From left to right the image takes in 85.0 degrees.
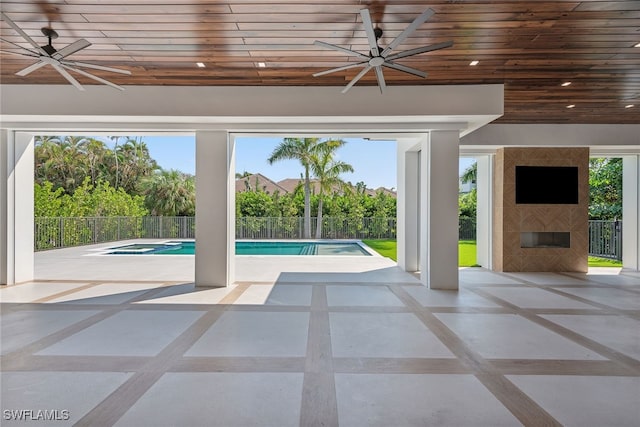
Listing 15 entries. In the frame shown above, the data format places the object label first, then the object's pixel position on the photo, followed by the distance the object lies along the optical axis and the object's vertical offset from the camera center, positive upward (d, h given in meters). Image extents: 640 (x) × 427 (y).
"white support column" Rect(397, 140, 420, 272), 8.47 +0.15
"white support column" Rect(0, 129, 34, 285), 6.66 +0.19
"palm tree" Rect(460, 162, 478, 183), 20.59 +2.52
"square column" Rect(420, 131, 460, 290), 6.51 +0.13
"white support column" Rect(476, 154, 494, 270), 8.89 +0.16
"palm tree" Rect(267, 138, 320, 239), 17.00 +3.18
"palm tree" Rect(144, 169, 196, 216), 19.77 +1.12
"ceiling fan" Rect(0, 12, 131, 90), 4.16 +2.00
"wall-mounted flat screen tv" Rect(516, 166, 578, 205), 8.46 +0.78
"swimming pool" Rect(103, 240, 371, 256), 13.17 -1.33
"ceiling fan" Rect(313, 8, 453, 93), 3.53 +1.96
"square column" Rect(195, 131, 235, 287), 6.64 +0.21
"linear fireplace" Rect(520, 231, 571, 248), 8.55 -0.56
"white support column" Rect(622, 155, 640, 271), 8.97 +0.06
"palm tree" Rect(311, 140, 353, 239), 17.02 +2.47
